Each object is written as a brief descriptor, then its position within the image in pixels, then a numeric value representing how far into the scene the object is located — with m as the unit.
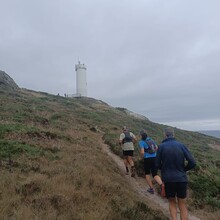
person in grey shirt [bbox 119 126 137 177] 8.42
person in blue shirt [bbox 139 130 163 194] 6.88
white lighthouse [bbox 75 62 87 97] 48.93
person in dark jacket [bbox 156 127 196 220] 4.64
